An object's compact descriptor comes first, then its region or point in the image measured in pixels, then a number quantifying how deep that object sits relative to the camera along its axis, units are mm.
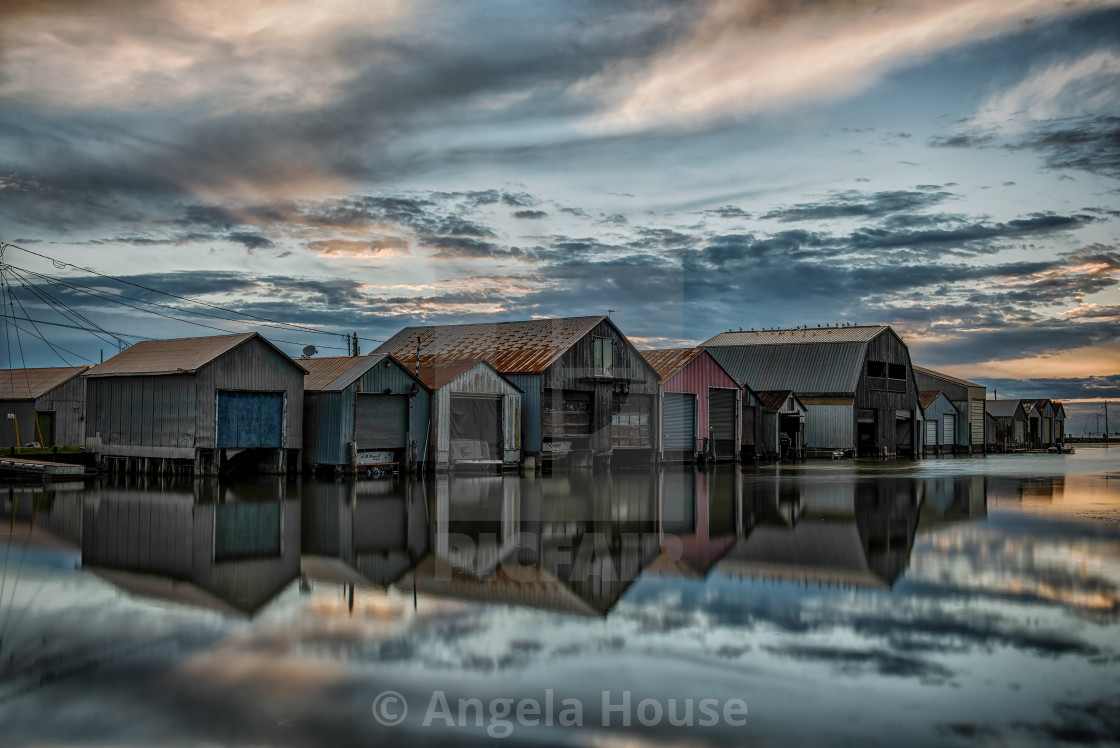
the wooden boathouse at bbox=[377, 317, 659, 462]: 42375
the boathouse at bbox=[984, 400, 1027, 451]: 90375
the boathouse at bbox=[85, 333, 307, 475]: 34406
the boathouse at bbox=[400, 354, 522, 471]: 38344
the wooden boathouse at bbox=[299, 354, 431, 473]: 35906
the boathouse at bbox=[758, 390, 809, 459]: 56625
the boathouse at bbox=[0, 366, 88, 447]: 48969
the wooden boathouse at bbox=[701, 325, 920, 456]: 61062
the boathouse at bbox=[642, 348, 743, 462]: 48781
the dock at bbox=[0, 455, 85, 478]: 32812
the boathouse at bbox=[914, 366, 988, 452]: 81938
